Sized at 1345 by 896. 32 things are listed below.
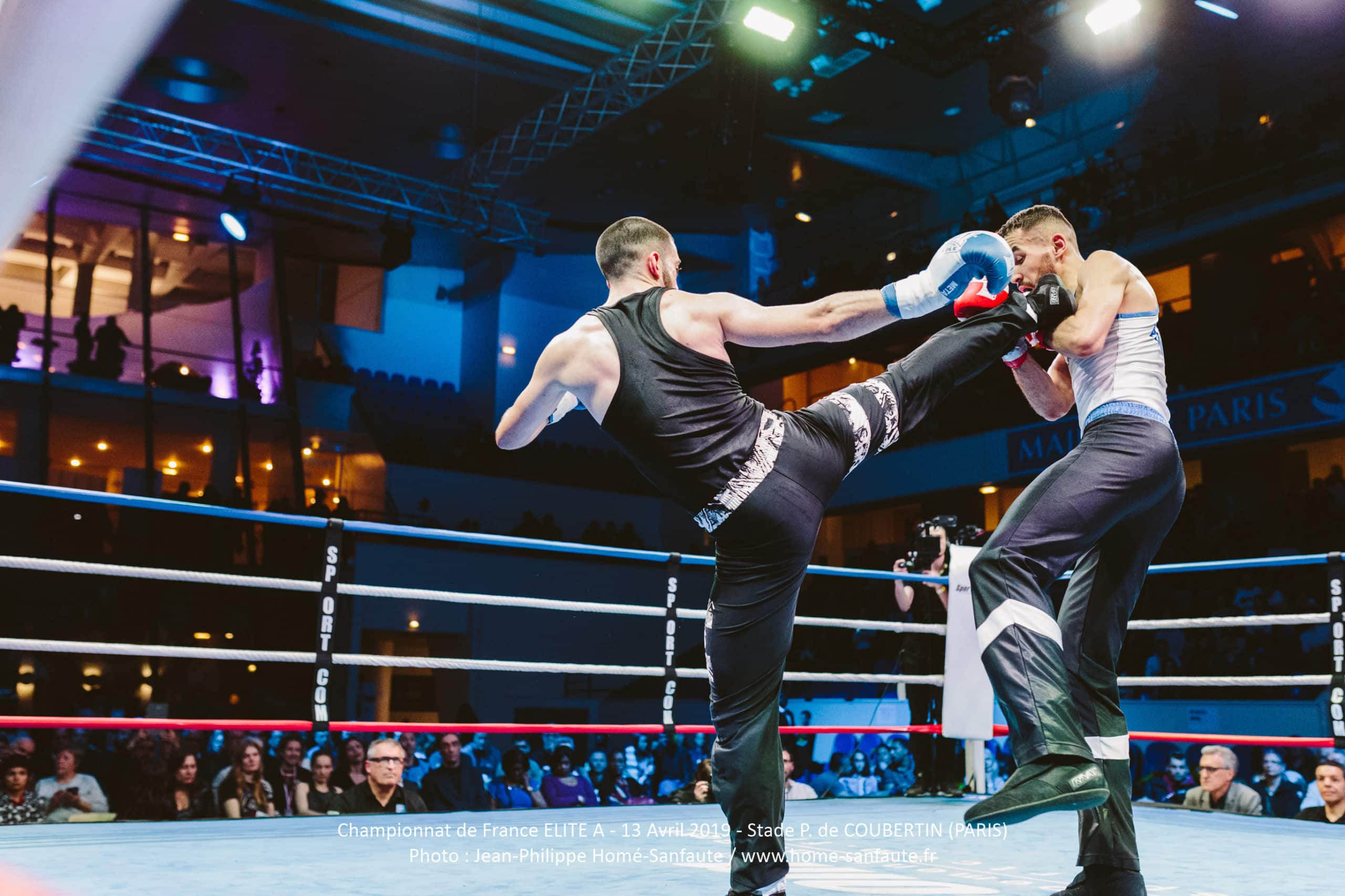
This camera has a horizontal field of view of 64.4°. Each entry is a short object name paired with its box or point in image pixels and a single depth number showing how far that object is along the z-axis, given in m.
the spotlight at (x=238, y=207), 11.89
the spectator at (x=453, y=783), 4.98
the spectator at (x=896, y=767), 7.77
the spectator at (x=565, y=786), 6.57
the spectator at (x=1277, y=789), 5.78
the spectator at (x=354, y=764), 6.09
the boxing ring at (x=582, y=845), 2.19
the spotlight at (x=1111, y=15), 8.74
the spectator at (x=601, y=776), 7.13
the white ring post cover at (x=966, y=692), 4.00
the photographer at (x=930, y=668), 4.29
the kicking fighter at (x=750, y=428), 1.93
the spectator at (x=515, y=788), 6.33
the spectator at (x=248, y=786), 4.94
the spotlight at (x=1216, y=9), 11.25
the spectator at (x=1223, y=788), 4.37
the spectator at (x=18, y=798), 4.62
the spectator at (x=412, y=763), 6.93
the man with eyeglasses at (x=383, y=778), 3.62
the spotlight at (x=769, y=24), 9.14
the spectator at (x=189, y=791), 5.09
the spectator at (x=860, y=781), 7.37
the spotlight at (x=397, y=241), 12.78
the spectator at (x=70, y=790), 5.25
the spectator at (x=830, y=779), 7.41
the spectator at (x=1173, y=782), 6.62
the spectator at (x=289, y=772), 5.68
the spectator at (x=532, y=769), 6.65
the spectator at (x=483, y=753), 7.30
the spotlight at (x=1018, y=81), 9.88
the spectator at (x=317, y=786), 5.17
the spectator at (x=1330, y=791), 3.96
